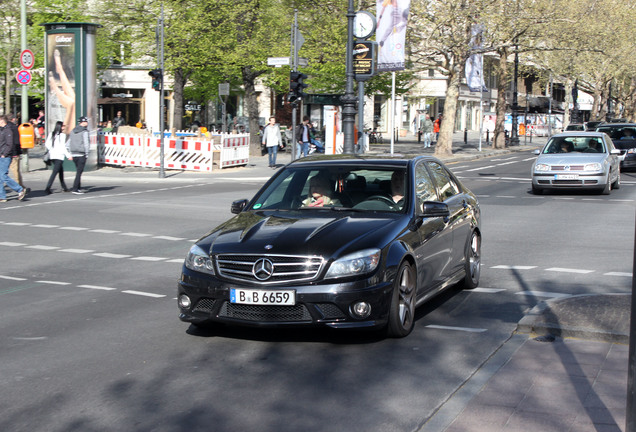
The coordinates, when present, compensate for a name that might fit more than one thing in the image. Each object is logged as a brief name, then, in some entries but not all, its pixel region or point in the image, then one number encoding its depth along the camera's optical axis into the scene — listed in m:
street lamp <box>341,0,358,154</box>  25.39
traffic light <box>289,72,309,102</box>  26.73
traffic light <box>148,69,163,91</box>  26.86
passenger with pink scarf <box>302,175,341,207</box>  7.80
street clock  26.28
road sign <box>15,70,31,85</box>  26.52
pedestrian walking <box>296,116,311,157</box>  32.84
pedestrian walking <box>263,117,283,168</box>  31.16
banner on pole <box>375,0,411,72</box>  30.45
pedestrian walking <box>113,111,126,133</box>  41.76
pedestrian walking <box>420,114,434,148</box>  49.65
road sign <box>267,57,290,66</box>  25.86
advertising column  27.91
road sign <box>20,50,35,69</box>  26.06
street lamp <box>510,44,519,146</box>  57.18
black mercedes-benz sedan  6.42
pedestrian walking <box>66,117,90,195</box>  21.36
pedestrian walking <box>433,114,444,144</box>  54.59
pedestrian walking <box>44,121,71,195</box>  21.33
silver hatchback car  21.25
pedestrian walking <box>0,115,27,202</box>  19.17
